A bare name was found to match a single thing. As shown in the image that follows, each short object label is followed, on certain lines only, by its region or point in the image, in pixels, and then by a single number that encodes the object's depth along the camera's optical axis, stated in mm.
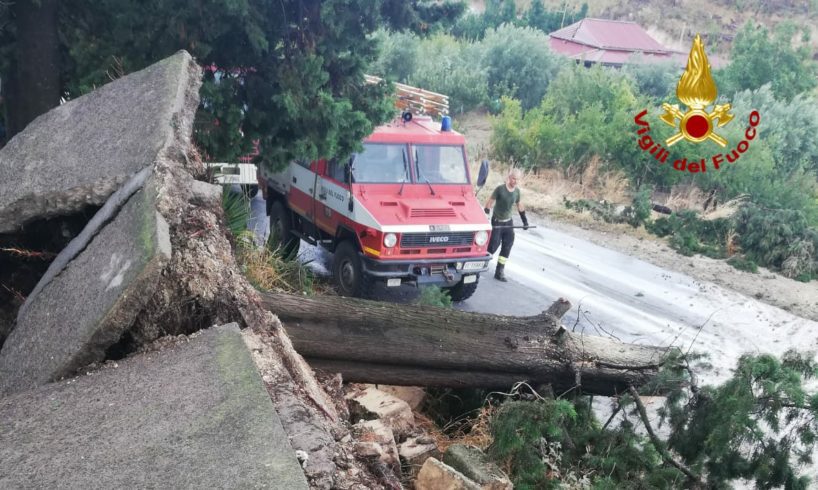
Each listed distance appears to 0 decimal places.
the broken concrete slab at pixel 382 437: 3068
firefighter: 9820
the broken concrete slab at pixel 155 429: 1951
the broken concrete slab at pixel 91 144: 3379
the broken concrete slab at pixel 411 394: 5355
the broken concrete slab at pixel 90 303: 2434
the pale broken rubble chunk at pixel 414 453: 3561
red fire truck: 7957
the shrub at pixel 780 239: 11422
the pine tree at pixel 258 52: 6445
